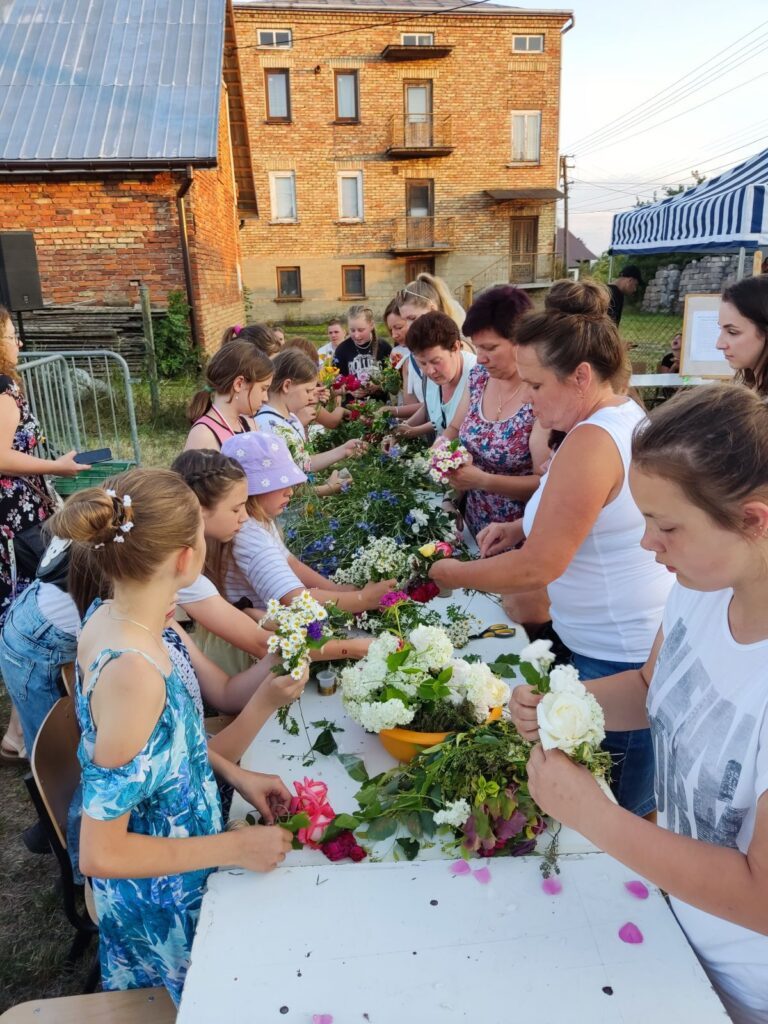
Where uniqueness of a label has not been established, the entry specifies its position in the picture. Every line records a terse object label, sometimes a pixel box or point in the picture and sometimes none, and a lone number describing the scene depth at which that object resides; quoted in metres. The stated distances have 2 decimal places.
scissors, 2.53
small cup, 2.23
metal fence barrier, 6.99
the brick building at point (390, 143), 24.33
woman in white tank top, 1.93
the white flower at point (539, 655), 1.43
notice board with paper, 6.86
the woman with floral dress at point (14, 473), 3.47
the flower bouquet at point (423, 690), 1.81
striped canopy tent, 7.57
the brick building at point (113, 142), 10.53
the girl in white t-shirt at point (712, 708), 1.09
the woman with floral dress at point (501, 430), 3.07
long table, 1.21
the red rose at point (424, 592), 2.54
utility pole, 33.52
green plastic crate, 5.82
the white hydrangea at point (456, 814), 1.55
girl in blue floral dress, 1.43
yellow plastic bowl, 1.77
